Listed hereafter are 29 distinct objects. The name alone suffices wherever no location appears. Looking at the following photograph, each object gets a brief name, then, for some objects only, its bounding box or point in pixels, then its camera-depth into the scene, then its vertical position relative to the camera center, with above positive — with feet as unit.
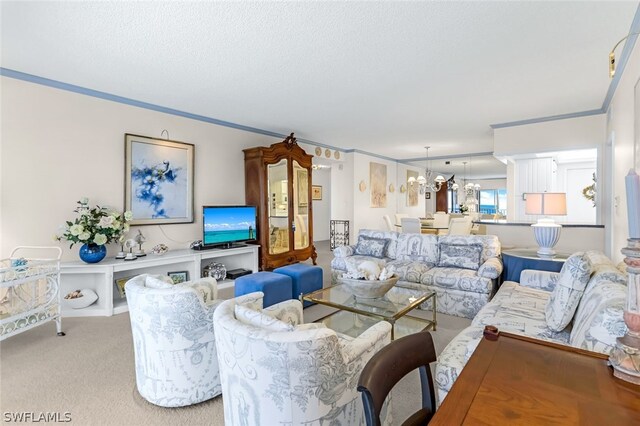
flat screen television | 14.99 -0.57
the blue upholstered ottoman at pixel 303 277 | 11.98 -2.45
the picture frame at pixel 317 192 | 31.71 +2.17
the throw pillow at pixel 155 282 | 6.23 -1.38
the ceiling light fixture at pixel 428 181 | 27.66 +2.92
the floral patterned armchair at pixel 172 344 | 5.92 -2.49
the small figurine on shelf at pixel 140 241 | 12.96 -1.11
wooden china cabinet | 17.15 +0.86
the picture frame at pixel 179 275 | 13.69 -2.68
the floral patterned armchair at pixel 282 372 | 3.82 -2.02
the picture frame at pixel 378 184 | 27.76 +2.60
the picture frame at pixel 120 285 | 12.52 -2.77
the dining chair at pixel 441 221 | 27.87 -0.68
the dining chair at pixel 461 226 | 22.09 -0.89
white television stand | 11.28 -2.33
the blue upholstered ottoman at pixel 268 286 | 10.56 -2.44
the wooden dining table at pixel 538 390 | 2.44 -1.56
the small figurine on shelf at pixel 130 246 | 12.26 -1.26
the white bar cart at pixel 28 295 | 8.14 -2.27
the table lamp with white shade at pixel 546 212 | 11.68 +0.03
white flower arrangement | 11.05 -0.44
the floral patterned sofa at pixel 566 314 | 4.55 -1.98
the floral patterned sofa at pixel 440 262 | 11.32 -2.08
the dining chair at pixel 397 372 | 2.66 -1.54
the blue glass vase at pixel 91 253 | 11.41 -1.37
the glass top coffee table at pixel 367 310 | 8.46 -2.56
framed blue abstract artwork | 13.56 +1.53
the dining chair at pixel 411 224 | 22.61 -0.78
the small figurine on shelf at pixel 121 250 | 12.51 -1.48
